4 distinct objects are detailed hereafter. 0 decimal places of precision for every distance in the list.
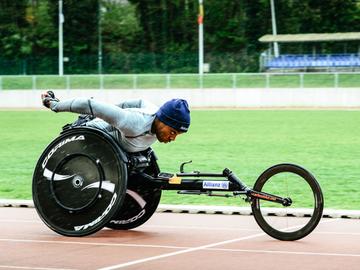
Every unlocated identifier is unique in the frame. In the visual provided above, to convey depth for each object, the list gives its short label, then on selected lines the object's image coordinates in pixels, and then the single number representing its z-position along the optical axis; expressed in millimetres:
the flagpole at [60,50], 57994
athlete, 8891
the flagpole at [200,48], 54594
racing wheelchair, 8859
